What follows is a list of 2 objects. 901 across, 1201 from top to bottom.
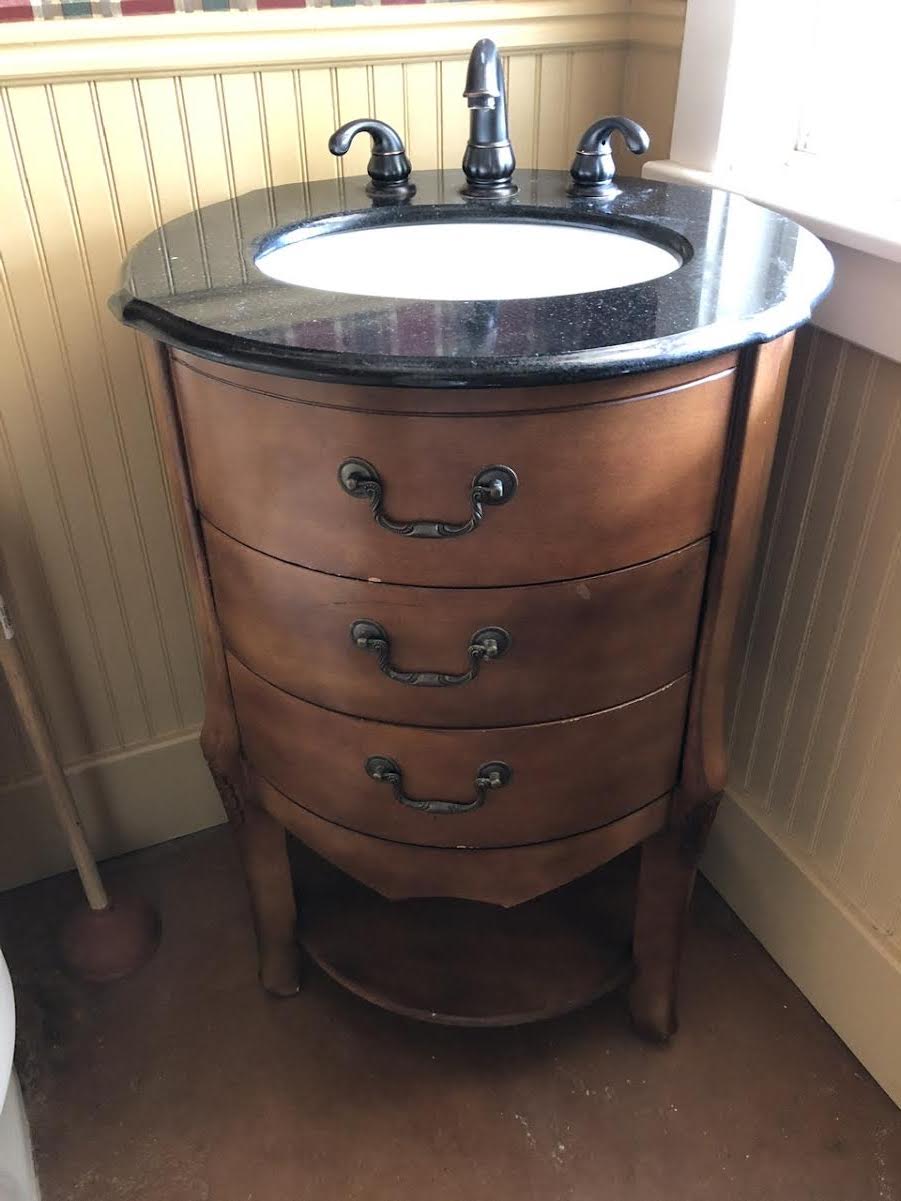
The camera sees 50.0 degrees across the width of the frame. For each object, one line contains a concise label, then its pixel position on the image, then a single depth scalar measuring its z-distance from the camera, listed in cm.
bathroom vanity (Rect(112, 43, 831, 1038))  65
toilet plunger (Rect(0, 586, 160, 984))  116
